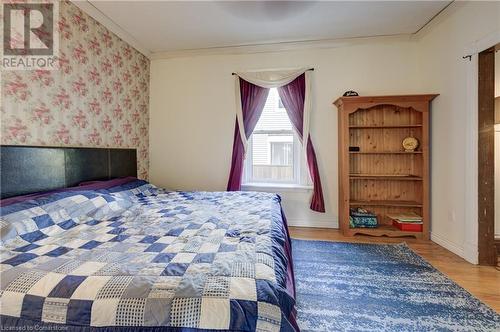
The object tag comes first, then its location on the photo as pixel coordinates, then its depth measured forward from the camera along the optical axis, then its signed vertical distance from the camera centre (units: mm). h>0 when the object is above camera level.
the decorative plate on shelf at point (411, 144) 2852 +250
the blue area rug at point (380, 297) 1402 -949
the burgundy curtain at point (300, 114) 3099 +693
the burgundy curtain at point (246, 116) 3244 +687
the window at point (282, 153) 3377 +168
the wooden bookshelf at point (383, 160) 2762 +54
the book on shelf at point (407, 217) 2777 -664
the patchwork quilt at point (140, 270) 774 -435
